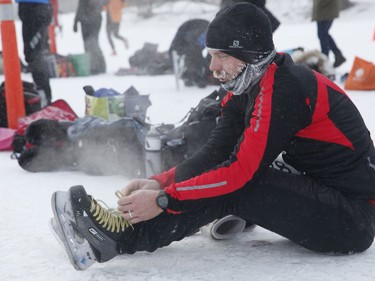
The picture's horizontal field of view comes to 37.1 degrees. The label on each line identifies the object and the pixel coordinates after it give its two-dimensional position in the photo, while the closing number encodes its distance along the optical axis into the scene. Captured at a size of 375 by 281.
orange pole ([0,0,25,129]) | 4.65
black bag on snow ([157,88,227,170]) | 3.29
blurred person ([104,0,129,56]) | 13.38
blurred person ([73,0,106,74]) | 9.90
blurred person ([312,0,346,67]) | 7.75
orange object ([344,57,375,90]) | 6.54
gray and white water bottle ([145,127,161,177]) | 3.25
